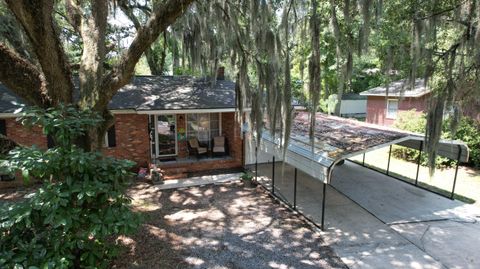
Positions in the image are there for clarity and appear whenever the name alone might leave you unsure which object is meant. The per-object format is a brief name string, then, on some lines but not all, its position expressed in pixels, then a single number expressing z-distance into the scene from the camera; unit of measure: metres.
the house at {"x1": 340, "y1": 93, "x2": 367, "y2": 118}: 28.18
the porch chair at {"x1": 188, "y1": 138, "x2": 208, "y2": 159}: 9.78
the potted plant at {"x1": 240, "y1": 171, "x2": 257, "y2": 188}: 8.54
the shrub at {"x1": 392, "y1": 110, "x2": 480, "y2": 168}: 10.25
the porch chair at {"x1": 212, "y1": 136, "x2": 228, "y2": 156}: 9.98
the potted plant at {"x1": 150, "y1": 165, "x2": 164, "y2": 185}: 8.45
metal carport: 5.67
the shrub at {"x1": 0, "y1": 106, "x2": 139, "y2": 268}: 3.02
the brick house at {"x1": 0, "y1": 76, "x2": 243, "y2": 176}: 8.41
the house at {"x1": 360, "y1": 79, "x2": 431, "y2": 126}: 15.01
